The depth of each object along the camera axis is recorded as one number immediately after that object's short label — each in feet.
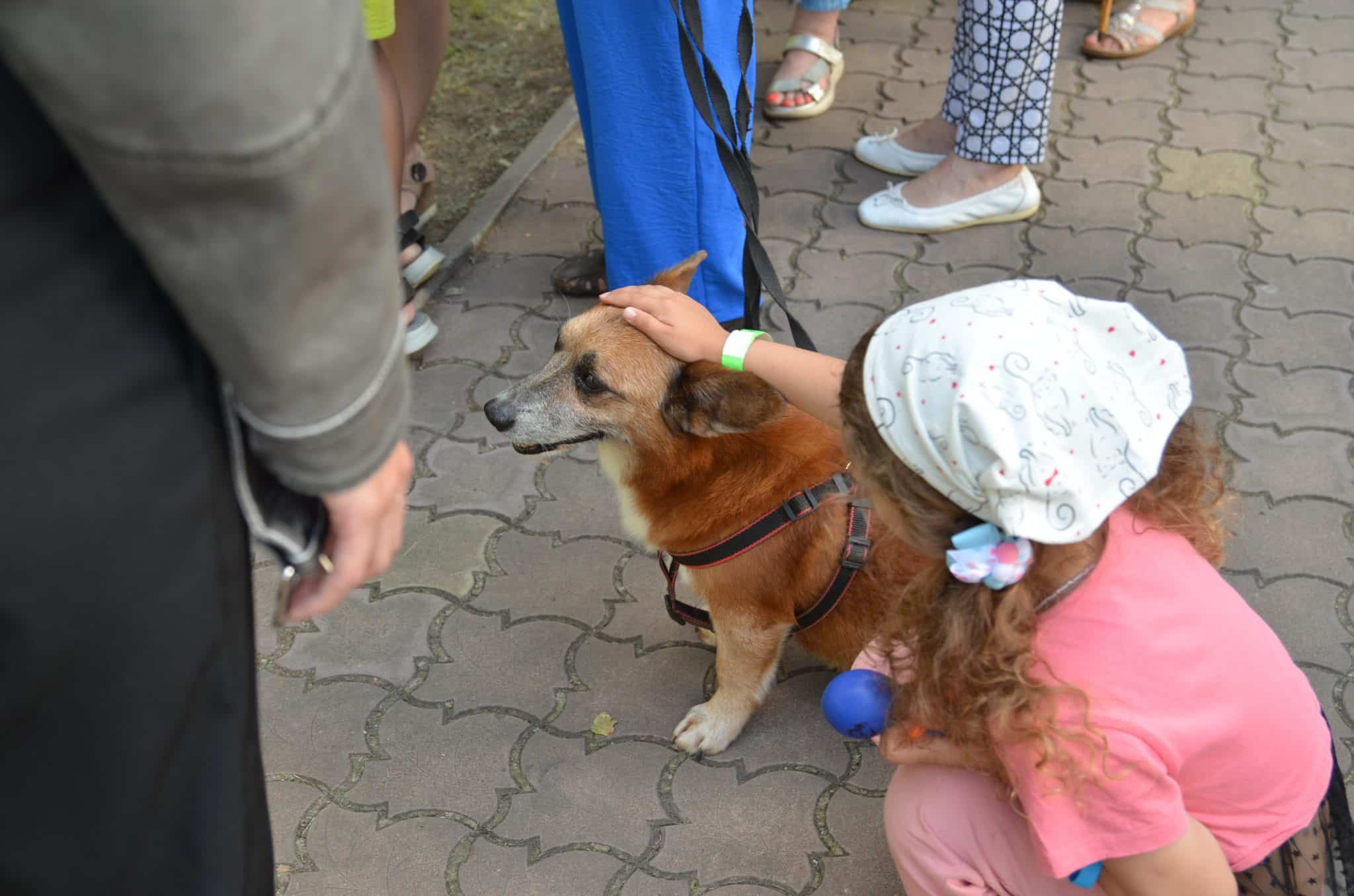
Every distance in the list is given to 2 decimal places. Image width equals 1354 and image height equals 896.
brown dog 8.04
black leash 8.00
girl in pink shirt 4.79
